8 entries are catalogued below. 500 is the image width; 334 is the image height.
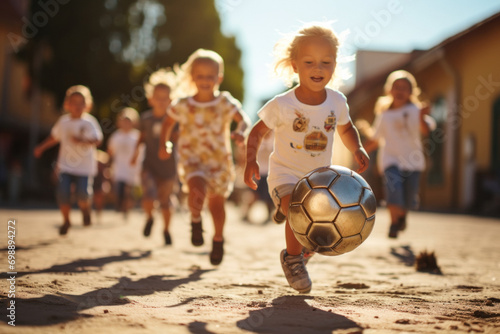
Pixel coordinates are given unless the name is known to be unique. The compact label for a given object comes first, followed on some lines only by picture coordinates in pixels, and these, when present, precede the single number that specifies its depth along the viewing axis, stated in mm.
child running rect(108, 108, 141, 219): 11727
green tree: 25984
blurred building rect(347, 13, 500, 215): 17625
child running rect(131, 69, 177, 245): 7895
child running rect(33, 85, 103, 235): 8023
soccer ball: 3842
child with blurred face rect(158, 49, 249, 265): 5637
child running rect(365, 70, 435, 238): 7703
